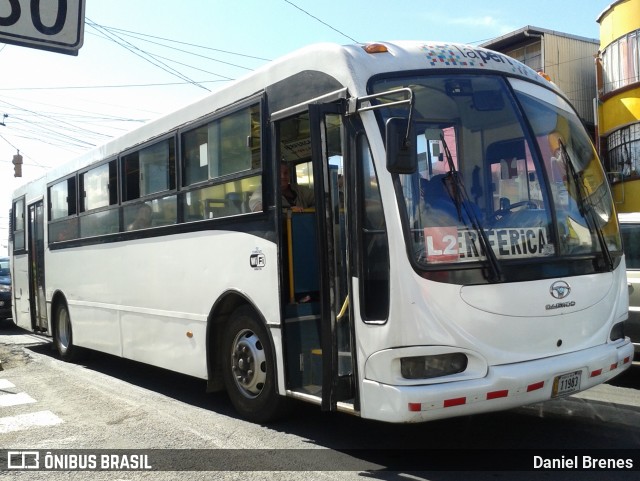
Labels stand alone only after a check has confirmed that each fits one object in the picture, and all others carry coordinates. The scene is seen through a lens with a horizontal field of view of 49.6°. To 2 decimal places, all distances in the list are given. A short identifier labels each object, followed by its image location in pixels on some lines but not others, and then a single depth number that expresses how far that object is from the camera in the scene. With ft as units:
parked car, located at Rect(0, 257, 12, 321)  55.77
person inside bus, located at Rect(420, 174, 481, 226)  15.71
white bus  15.31
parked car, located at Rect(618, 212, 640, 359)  24.22
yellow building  75.61
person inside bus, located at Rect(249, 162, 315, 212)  20.11
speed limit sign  17.75
